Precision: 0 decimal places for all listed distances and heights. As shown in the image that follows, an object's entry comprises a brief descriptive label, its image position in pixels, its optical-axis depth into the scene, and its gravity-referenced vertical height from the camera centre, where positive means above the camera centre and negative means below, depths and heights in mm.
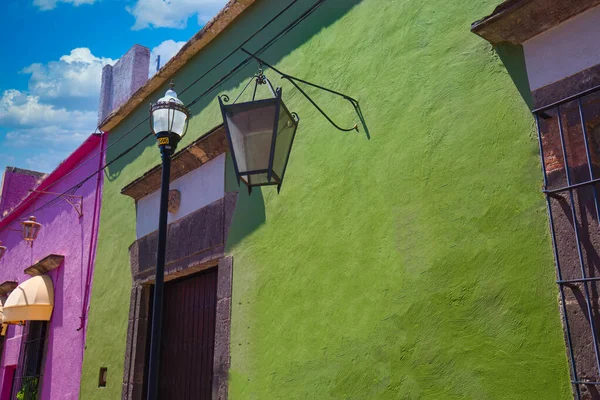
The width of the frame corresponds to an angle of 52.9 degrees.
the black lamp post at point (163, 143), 3963 +1759
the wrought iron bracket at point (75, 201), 9188 +2850
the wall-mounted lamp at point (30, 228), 10133 +2691
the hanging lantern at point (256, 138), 3838 +1571
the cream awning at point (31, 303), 9219 +1341
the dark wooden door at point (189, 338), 5777 +540
